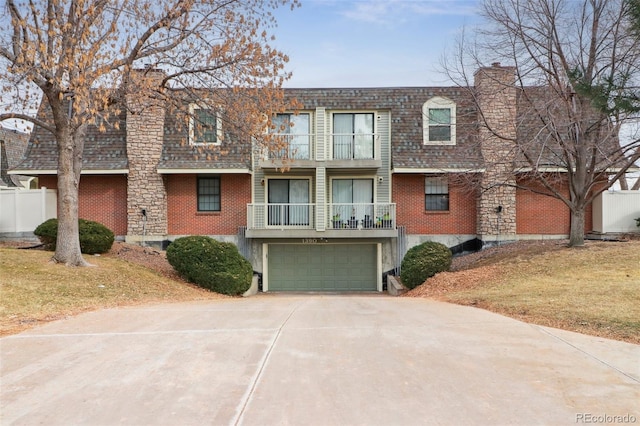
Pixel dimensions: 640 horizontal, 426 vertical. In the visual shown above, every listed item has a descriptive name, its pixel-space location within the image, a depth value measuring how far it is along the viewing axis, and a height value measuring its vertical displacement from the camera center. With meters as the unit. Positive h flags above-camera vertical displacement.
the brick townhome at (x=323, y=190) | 21.11 +0.68
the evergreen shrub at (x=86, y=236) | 17.09 -0.96
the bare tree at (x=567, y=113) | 15.48 +2.89
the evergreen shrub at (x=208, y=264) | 15.91 -1.79
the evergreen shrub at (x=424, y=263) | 17.47 -1.94
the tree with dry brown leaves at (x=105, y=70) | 12.41 +3.56
